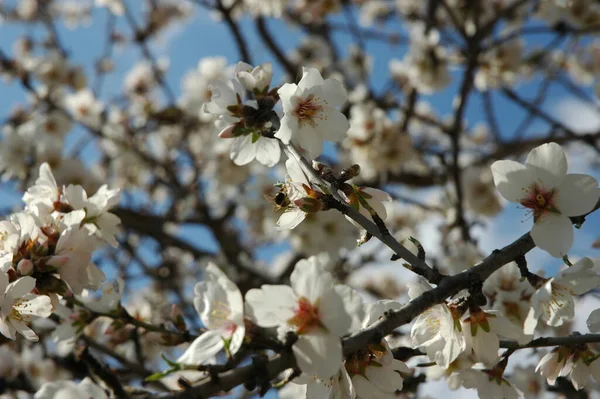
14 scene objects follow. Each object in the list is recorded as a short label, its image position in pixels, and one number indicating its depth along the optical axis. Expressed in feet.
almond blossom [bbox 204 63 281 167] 2.61
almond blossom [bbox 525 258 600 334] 2.45
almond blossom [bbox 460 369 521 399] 2.58
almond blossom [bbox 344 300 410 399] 2.45
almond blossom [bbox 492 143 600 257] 2.45
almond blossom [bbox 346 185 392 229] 2.53
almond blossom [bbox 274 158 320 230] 2.50
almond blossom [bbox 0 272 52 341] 2.46
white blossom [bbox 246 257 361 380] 2.31
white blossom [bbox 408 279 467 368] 2.45
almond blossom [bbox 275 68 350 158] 2.56
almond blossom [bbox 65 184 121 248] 2.68
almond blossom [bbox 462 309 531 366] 2.47
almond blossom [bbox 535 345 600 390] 2.54
